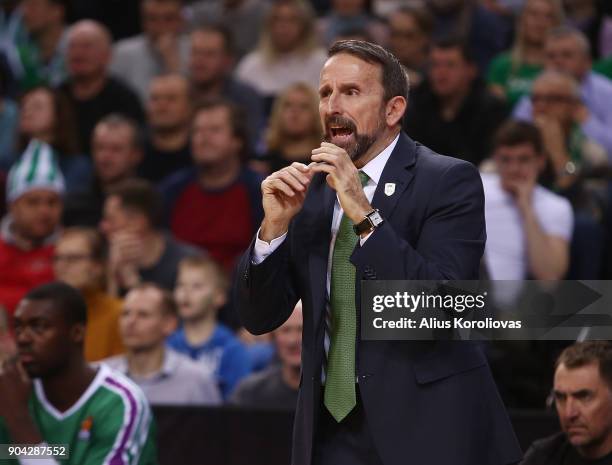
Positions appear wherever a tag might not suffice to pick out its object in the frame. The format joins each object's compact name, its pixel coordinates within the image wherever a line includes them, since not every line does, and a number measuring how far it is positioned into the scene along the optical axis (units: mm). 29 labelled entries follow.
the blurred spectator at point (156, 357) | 11805
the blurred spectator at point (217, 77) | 17156
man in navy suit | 5891
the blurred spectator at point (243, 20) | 19516
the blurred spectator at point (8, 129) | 17125
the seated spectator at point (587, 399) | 8375
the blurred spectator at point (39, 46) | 19469
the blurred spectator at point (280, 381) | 11453
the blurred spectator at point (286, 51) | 17297
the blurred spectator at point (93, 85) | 17437
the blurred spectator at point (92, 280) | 12875
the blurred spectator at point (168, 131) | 16344
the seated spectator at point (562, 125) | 14078
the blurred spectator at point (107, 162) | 15250
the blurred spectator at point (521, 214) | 12742
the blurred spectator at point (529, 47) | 16609
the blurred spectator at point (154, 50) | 18656
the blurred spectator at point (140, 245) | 13789
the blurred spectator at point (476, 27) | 18797
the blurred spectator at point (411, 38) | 17453
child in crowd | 12766
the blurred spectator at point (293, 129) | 15047
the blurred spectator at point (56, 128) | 16094
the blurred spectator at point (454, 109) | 15391
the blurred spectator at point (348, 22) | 18406
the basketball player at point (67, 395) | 8437
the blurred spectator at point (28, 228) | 13906
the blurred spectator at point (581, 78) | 15320
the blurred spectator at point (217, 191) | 14687
